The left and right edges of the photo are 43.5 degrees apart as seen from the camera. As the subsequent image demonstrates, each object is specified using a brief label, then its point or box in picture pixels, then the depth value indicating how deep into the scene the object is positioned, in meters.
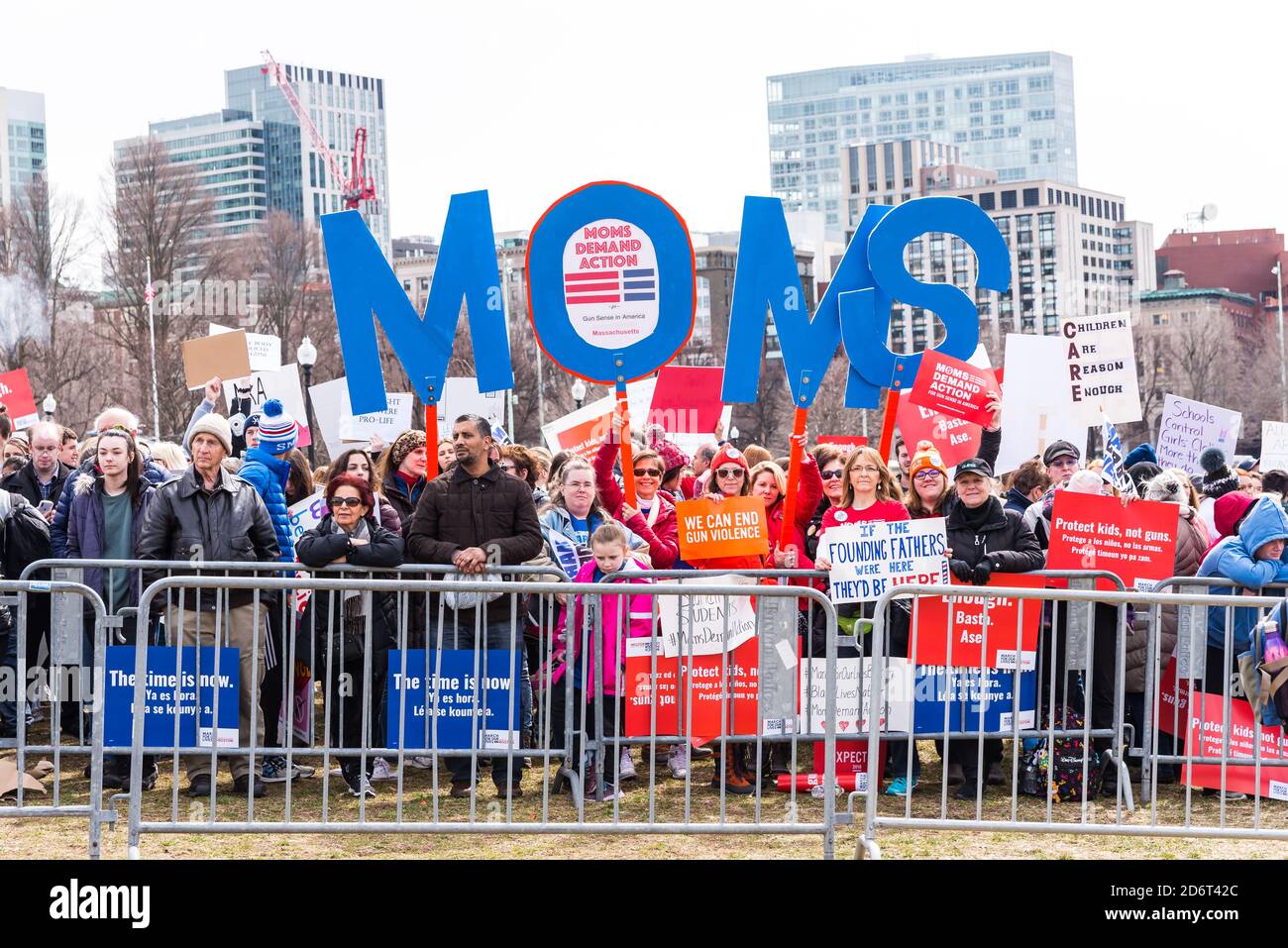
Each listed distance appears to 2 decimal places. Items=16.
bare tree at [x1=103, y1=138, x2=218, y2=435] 50.38
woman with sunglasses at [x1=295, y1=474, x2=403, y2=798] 8.36
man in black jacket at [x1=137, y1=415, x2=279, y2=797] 8.33
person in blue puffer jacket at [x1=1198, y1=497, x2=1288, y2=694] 8.54
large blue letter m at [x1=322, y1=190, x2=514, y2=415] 9.83
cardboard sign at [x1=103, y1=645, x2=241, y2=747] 7.23
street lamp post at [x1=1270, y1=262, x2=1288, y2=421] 88.75
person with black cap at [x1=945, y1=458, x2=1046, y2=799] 8.68
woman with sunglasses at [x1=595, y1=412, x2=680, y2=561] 9.39
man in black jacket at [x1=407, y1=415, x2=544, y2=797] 8.73
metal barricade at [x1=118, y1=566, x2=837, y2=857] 6.94
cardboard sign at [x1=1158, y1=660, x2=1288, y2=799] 7.81
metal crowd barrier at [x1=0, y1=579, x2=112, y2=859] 6.88
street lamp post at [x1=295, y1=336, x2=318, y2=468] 30.06
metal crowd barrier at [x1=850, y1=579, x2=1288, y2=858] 6.87
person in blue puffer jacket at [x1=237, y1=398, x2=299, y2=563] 9.09
